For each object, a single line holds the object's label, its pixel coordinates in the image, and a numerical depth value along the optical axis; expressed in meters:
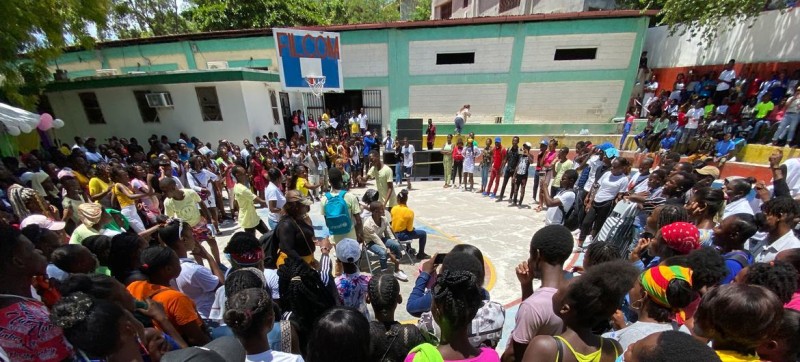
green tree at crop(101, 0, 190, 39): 22.48
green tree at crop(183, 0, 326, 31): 18.95
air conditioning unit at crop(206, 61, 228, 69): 16.52
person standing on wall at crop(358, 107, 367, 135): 16.34
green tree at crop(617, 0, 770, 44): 10.67
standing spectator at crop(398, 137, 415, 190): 11.01
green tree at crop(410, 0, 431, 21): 32.43
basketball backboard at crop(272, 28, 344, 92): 10.48
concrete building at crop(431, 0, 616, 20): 16.58
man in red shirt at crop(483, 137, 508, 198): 9.44
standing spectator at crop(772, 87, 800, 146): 9.20
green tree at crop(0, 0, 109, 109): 8.47
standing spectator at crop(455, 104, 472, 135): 14.53
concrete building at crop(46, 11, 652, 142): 14.88
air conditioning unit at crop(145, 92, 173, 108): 11.95
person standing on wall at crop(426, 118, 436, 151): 13.48
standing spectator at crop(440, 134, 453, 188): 11.00
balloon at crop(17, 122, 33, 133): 7.25
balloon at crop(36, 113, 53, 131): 7.99
